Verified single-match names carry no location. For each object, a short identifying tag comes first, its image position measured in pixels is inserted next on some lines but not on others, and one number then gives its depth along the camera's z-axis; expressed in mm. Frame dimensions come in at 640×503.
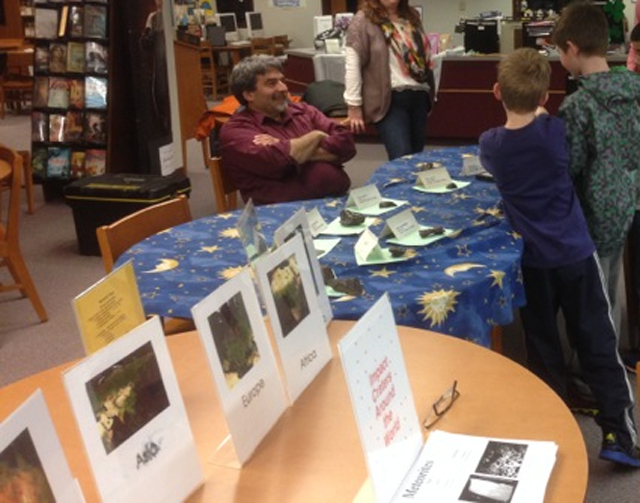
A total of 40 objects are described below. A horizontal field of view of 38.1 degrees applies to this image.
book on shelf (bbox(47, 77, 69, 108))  6539
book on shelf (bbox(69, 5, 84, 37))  6328
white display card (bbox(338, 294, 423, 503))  1256
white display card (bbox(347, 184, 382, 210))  3053
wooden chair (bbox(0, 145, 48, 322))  4188
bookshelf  6334
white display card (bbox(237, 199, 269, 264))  1874
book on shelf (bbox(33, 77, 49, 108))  6602
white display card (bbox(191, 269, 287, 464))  1386
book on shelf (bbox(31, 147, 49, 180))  6641
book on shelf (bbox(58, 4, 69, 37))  6379
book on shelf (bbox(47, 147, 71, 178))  6566
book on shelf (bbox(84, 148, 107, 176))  6426
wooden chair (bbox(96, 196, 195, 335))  2681
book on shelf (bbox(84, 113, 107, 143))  6422
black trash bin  5109
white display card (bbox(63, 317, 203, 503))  1171
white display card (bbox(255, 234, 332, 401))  1588
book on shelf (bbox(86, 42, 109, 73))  6332
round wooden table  1421
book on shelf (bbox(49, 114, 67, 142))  6562
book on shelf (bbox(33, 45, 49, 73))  6559
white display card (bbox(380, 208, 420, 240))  2625
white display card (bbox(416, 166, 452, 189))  3270
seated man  3578
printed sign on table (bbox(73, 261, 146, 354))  1477
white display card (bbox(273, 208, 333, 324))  1788
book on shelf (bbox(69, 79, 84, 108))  6453
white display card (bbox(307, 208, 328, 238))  2793
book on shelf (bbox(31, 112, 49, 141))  6621
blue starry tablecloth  2219
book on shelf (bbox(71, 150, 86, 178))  6508
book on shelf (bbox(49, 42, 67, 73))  6484
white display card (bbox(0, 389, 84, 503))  1026
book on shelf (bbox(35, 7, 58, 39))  6434
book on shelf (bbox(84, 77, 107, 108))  6387
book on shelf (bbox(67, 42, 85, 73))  6418
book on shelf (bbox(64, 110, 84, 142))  6508
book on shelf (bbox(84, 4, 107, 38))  6258
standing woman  4320
